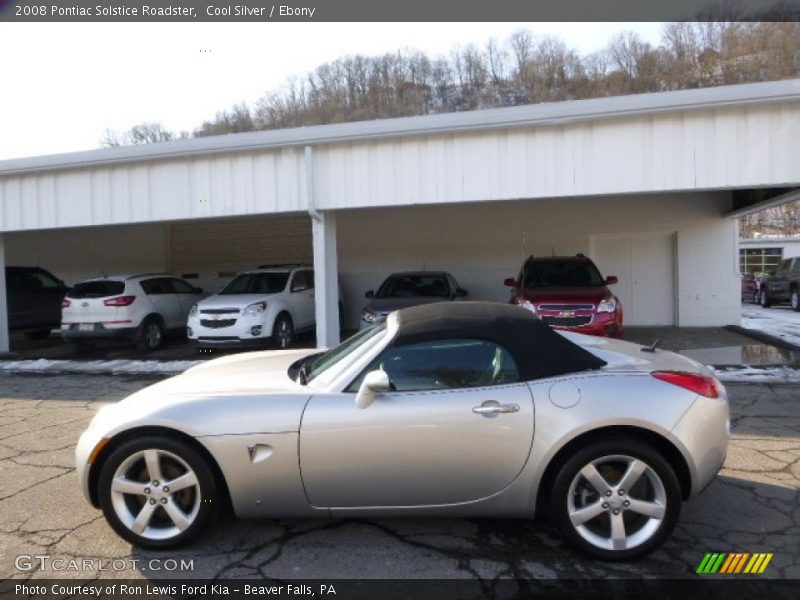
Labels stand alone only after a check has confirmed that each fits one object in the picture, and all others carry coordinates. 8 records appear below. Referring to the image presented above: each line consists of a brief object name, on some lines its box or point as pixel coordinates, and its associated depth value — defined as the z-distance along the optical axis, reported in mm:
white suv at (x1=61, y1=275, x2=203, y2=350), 10914
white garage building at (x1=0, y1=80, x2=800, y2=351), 7441
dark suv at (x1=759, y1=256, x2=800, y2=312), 17438
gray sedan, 9742
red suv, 8438
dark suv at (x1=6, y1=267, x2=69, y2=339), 13016
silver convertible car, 3184
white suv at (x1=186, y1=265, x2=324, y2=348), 10109
